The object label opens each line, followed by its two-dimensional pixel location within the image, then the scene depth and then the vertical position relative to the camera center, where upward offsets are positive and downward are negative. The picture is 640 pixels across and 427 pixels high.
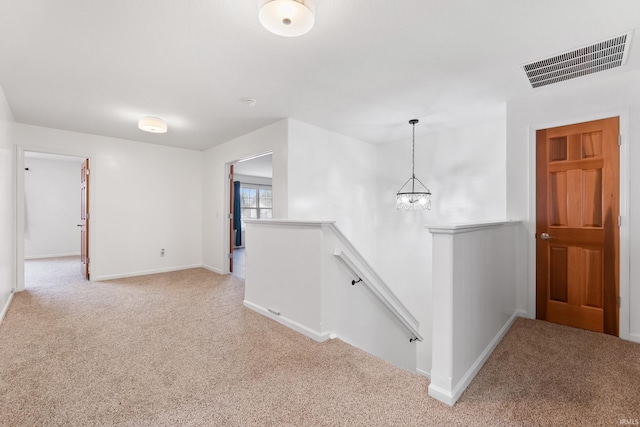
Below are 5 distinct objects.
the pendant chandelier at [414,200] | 4.15 +0.20
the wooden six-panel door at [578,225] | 2.70 -0.11
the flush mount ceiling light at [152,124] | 3.75 +1.17
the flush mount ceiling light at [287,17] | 1.66 +1.16
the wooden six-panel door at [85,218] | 4.77 -0.06
